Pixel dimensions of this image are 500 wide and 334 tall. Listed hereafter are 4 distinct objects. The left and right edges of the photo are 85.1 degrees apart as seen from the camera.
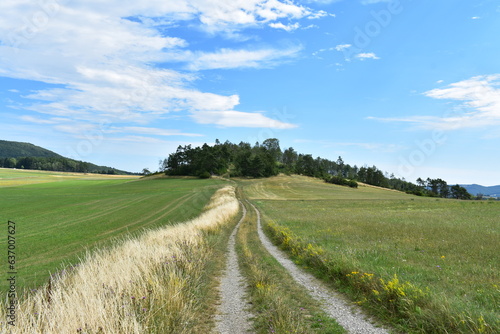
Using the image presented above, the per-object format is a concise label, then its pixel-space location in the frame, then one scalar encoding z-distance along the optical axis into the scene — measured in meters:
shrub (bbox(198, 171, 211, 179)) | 116.38
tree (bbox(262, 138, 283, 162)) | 189.10
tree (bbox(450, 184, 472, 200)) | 144.50
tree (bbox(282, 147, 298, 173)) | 190.12
